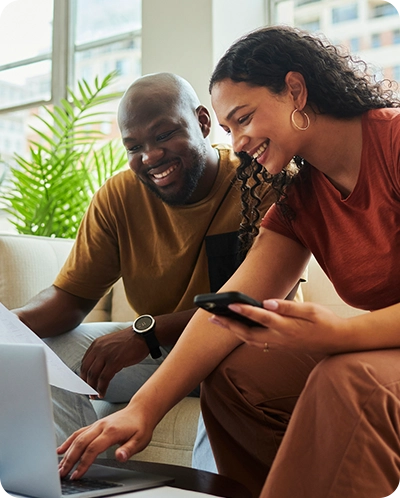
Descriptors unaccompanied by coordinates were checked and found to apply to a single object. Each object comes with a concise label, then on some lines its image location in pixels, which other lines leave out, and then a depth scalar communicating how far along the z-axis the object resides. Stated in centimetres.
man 179
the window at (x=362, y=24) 299
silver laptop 82
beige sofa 170
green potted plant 309
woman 117
